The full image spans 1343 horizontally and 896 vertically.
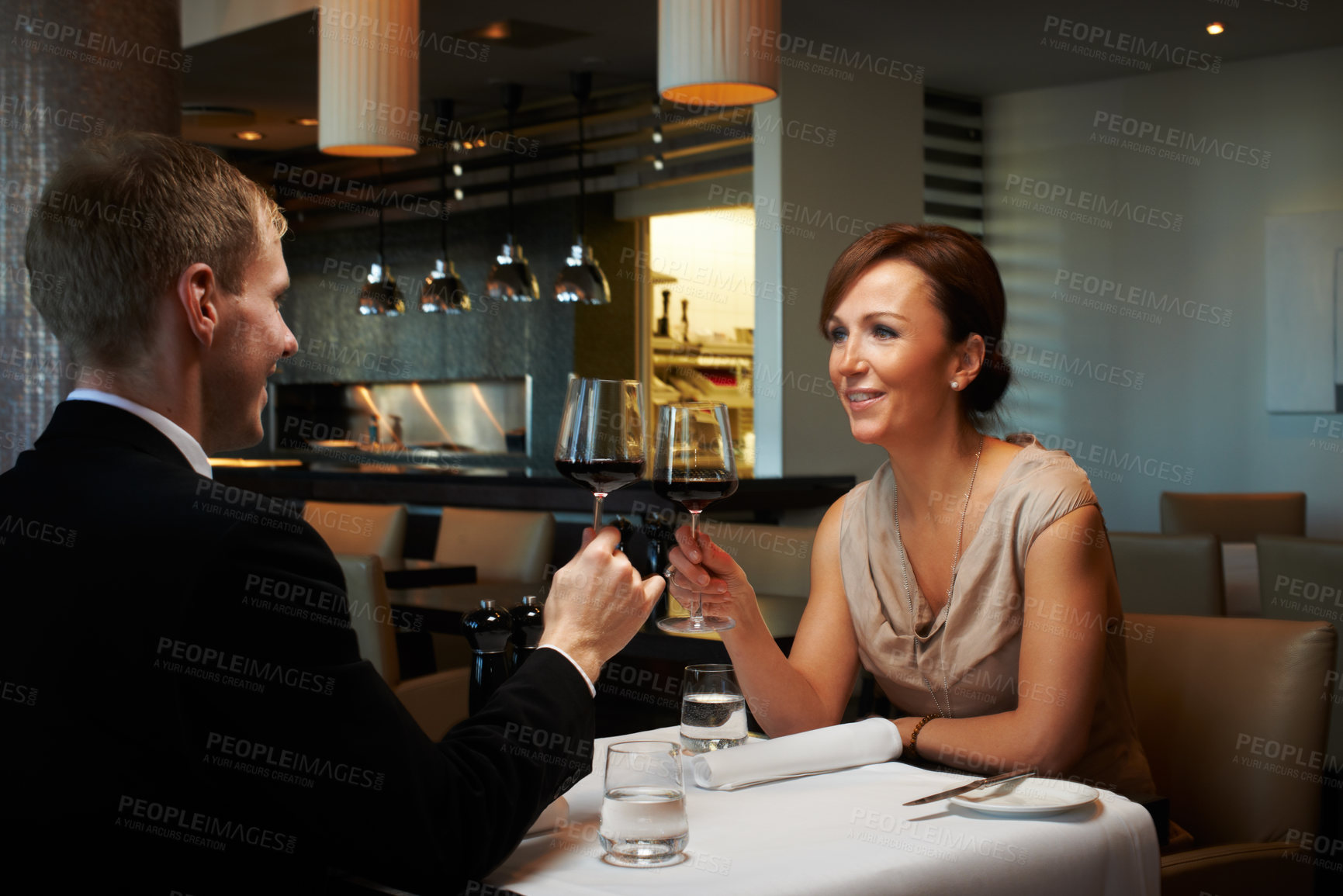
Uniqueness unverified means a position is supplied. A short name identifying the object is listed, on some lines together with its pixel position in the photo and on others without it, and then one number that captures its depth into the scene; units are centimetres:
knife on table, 126
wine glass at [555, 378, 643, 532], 144
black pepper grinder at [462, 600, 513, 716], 131
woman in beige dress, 169
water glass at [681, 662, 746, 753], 157
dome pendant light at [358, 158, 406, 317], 681
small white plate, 125
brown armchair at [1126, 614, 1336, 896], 171
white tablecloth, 110
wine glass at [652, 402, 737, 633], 156
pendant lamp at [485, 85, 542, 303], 609
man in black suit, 95
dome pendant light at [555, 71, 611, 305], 581
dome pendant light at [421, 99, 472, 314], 638
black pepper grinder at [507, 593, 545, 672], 136
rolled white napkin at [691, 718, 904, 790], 139
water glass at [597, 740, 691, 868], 113
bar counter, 516
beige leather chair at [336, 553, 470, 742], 296
